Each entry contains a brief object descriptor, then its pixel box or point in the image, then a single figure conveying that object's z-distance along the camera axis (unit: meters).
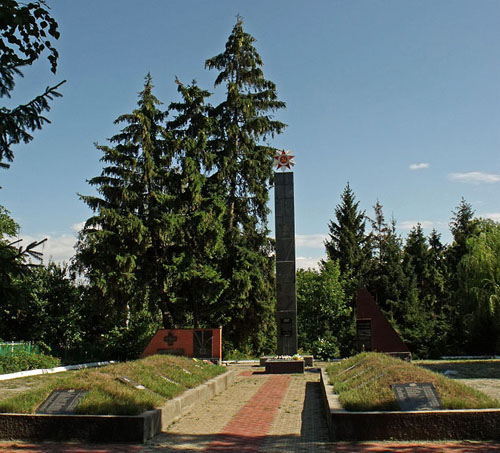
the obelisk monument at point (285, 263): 21.09
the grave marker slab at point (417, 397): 7.70
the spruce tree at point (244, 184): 26.05
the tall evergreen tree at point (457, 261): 31.44
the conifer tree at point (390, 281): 31.73
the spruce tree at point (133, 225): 24.19
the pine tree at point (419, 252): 37.56
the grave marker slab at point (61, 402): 8.00
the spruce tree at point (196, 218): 24.84
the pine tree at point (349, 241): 40.69
